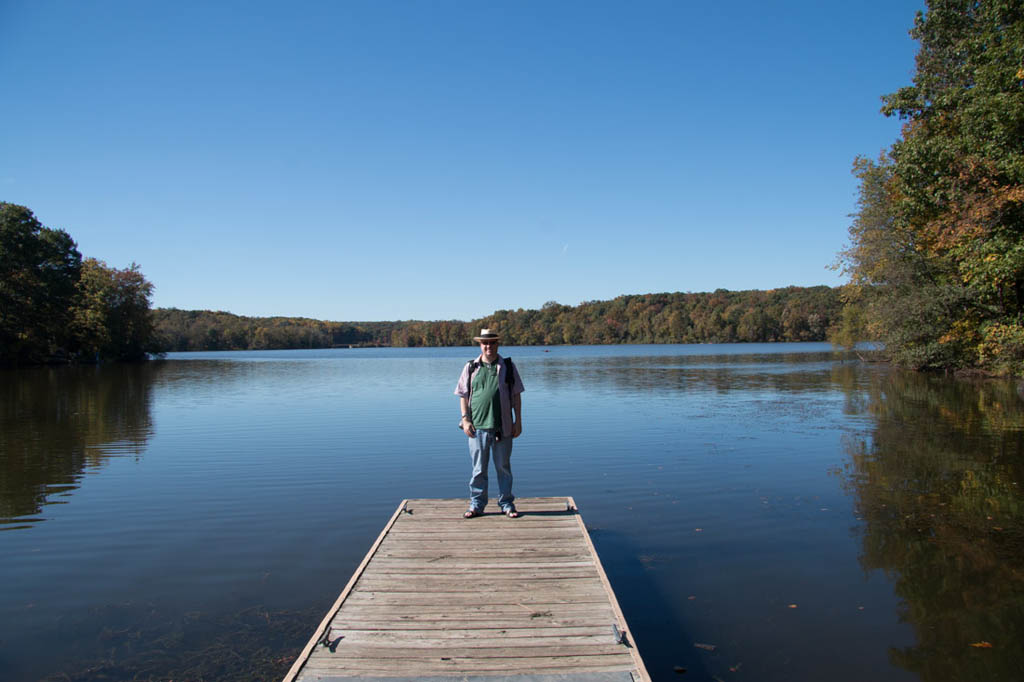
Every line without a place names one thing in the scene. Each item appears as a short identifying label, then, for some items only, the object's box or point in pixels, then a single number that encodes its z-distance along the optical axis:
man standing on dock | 7.07
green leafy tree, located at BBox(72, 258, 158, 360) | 61.94
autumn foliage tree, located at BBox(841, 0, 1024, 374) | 16.53
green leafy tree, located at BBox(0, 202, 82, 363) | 52.97
